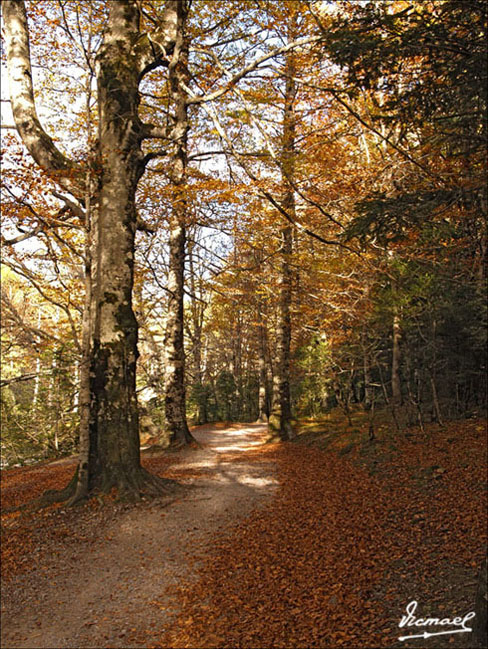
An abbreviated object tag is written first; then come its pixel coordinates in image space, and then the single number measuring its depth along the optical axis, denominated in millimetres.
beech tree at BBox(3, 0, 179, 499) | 7559
